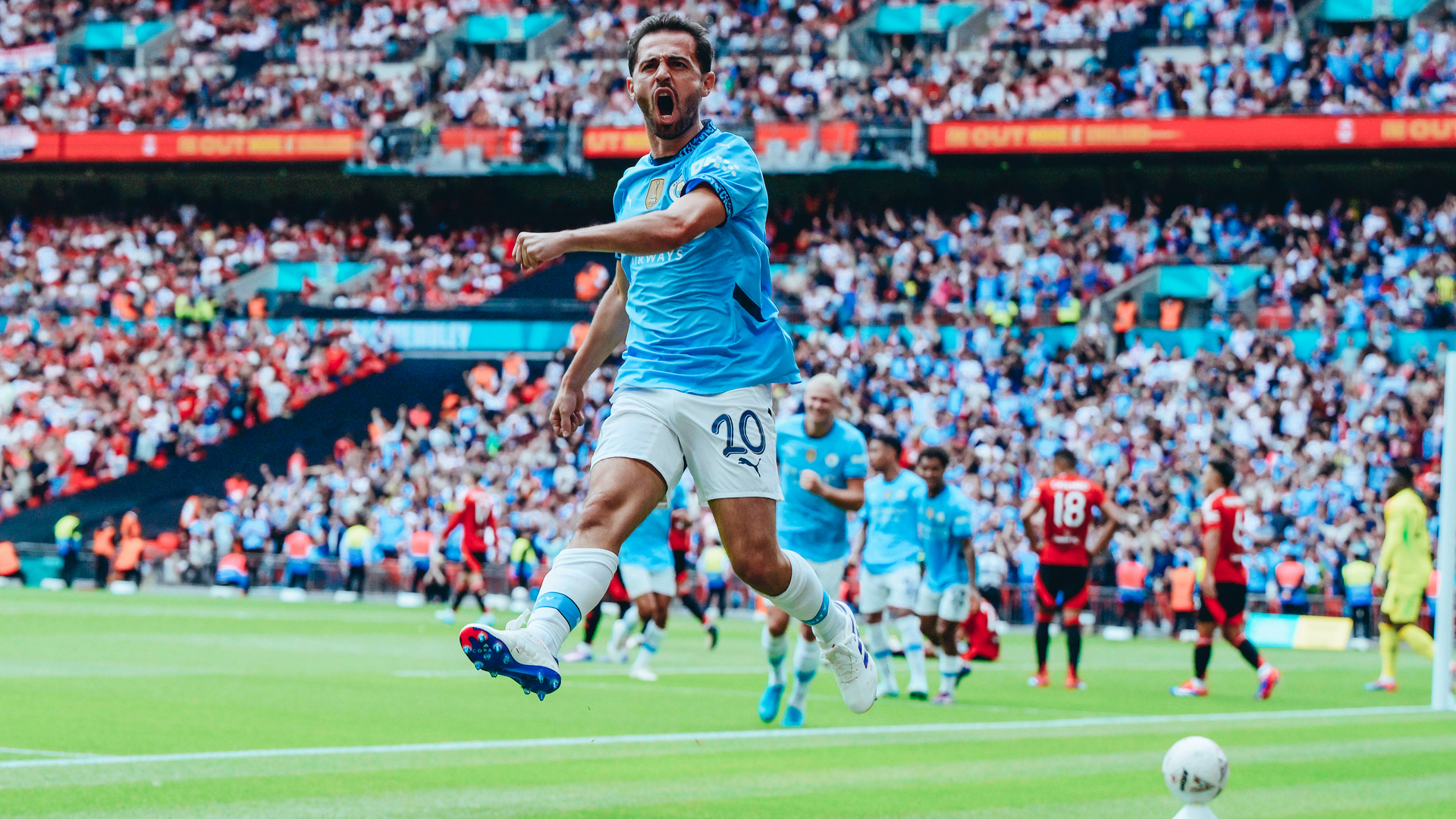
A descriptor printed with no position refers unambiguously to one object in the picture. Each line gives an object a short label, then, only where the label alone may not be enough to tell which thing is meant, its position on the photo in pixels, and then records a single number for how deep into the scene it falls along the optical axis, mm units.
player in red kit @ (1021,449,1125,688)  15742
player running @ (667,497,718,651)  19492
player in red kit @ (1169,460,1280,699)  15445
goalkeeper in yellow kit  16219
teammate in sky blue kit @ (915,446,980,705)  14797
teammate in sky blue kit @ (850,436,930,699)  14094
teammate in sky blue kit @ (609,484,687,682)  15719
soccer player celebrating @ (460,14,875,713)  6004
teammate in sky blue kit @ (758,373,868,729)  11477
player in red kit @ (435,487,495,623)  22000
